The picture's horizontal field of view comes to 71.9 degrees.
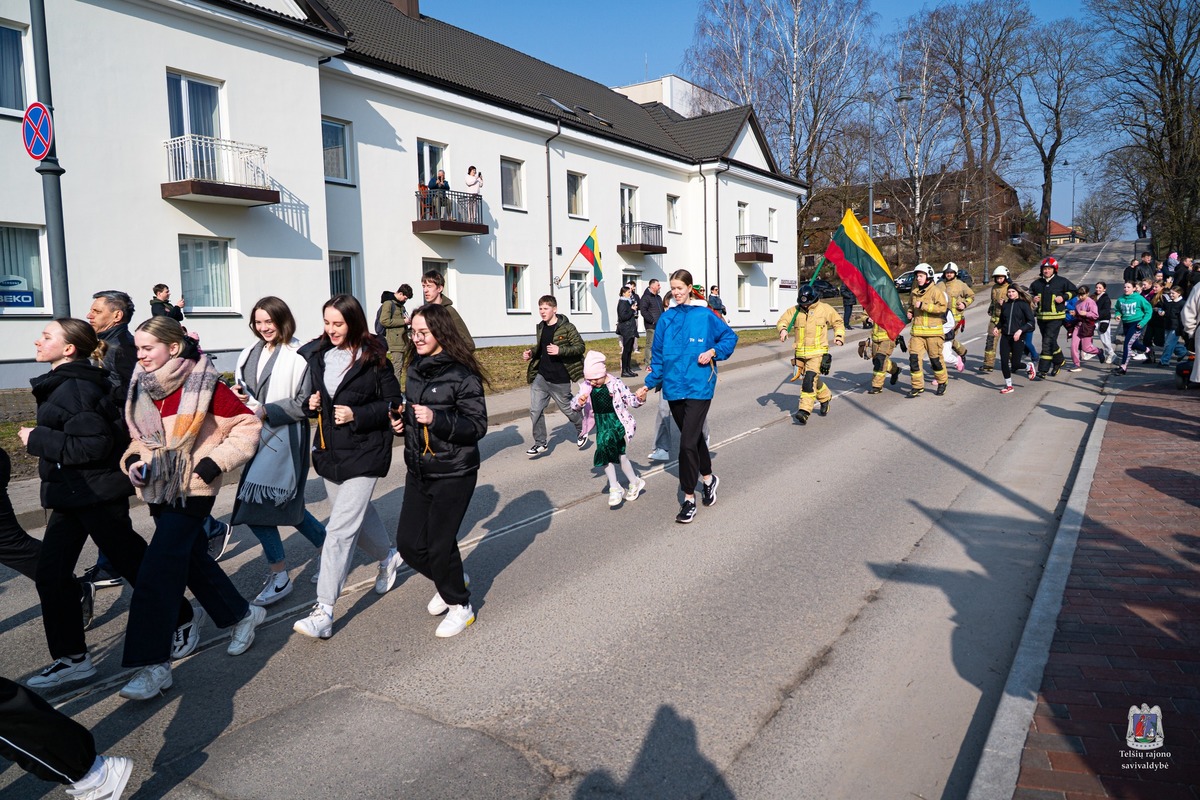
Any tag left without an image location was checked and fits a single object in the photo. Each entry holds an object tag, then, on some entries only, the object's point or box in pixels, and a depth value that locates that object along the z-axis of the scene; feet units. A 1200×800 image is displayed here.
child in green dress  24.22
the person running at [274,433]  15.98
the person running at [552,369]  32.22
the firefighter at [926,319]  43.52
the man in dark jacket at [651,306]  55.72
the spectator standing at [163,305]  35.19
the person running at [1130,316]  53.21
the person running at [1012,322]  46.80
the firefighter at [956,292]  46.80
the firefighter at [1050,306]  49.73
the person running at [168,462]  12.78
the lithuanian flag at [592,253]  72.50
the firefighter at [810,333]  37.99
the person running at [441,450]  15.05
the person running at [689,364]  23.03
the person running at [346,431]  15.06
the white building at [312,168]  49.52
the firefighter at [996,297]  48.67
